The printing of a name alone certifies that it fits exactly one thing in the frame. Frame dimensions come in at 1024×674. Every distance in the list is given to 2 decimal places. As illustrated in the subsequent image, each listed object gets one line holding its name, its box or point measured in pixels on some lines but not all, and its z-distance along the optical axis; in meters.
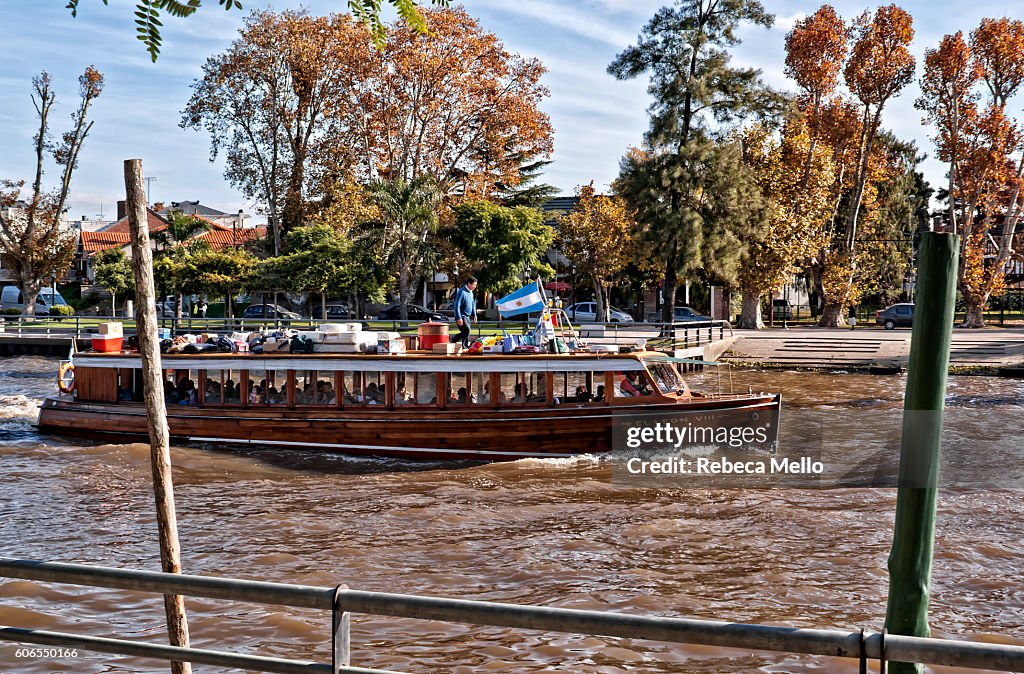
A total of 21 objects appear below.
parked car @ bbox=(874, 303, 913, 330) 45.84
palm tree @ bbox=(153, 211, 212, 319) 50.25
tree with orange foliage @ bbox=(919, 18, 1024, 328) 39.25
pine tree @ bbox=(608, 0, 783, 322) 37.03
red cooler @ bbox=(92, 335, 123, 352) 20.98
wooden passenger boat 17.81
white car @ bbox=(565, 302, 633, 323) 50.25
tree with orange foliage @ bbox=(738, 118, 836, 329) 40.28
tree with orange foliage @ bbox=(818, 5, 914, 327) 40.78
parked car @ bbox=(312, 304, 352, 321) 53.64
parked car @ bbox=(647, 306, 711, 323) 48.57
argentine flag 18.67
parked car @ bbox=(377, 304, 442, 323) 46.18
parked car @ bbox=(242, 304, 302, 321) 51.49
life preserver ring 22.03
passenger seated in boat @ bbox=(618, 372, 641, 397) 17.94
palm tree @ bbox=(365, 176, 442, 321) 42.69
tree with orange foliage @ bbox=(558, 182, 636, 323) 48.47
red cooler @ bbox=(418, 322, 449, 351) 18.86
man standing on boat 19.33
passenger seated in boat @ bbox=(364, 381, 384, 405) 18.91
